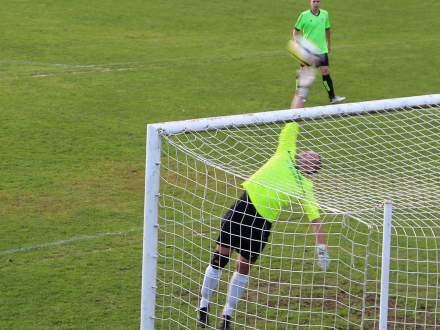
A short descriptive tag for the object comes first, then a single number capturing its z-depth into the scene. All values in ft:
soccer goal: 44.57
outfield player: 97.09
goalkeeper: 49.32
